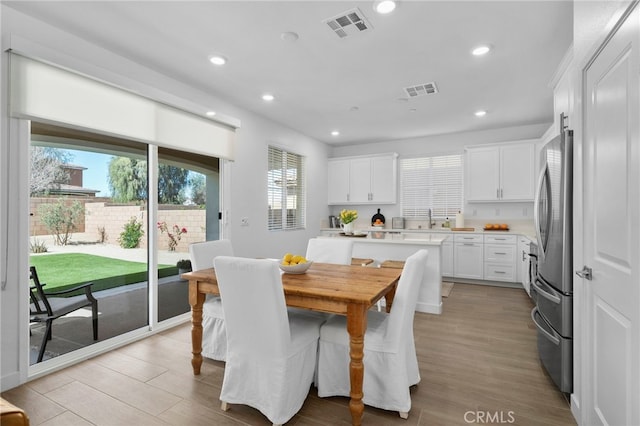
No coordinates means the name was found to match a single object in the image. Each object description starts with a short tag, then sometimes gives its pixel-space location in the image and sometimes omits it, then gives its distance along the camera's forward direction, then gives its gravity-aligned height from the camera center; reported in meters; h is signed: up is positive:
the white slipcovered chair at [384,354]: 1.89 -0.89
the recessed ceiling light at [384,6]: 2.17 +1.46
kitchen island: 3.80 -0.54
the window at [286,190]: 5.05 +0.41
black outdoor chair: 2.48 -0.75
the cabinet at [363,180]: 6.29 +0.71
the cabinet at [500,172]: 5.13 +0.70
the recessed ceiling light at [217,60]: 2.96 +1.47
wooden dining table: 1.79 -0.50
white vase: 4.50 -0.21
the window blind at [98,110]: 2.29 +0.92
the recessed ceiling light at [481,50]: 2.77 +1.47
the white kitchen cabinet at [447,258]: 5.47 -0.78
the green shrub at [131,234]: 3.11 -0.21
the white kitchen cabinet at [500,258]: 5.03 -0.71
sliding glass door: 2.54 -0.12
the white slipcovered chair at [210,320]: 2.61 -0.90
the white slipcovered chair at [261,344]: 1.74 -0.78
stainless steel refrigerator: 1.98 -0.32
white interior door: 1.25 -0.07
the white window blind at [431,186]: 5.98 +0.55
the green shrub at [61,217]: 2.53 -0.03
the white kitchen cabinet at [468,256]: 5.24 -0.72
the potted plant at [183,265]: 3.66 -0.61
